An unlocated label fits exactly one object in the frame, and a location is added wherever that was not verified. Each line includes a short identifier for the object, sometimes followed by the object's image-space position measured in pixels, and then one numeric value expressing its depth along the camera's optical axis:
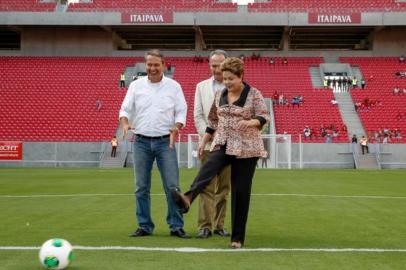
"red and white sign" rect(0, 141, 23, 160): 36.72
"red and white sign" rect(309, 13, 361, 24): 45.84
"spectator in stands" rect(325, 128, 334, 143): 37.22
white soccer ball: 5.70
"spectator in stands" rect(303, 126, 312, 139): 37.94
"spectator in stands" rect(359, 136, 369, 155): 36.56
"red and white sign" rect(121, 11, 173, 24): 46.12
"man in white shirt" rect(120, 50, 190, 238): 8.05
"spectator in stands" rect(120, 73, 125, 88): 45.22
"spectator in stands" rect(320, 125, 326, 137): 38.25
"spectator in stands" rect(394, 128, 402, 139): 38.12
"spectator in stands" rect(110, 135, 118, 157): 36.81
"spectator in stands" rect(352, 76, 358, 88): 44.91
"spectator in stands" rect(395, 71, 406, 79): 45.80
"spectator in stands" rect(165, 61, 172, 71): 47.72
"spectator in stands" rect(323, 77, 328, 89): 45.00
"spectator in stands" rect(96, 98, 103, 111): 42.47
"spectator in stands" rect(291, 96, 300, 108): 42.25
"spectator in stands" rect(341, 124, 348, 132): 39.12
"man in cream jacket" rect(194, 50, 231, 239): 8.14
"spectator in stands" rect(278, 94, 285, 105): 42.38
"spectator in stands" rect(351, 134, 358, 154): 36.59
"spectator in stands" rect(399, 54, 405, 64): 48.34
